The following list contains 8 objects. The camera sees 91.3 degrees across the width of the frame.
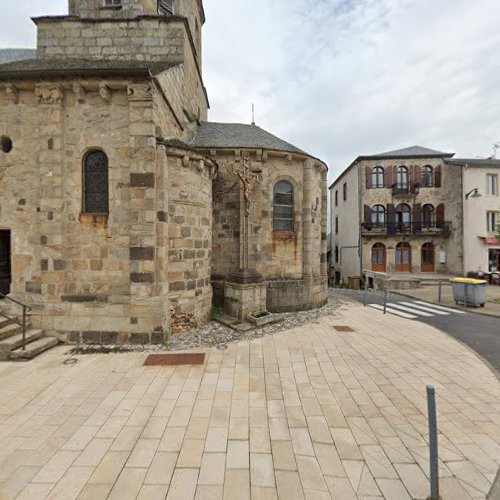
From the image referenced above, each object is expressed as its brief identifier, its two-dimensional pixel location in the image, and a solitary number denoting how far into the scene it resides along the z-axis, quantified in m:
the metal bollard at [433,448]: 2.38
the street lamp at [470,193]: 18.83
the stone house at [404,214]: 20.67
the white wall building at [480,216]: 19.39
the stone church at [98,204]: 6.46
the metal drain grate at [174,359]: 5.46
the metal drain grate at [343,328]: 7.62
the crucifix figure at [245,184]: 8.55
